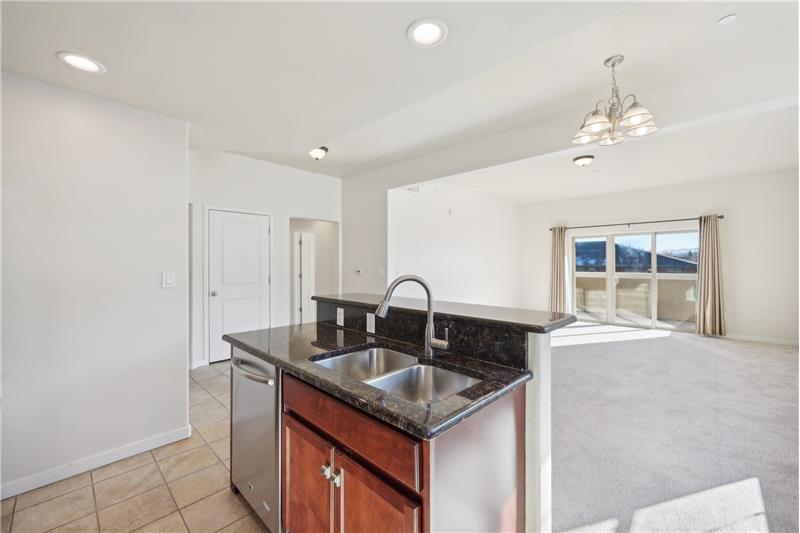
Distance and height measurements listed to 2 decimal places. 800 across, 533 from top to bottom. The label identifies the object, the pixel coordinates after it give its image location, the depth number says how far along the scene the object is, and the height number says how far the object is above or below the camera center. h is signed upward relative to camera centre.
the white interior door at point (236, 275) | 3.95 -0.10
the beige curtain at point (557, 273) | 7.13 -0.13
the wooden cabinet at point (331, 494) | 0.96 -0.75
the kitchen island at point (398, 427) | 0.93 -0.53
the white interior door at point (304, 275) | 6.25 -0.15
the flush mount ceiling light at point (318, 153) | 3.66 +1.27
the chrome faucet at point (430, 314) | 1.34 -0.19
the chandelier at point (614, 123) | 2.24 +1.02
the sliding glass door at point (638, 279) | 5.98 -0.23
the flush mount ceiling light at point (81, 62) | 1.66 +1.06
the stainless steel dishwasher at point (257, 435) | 1.44 -0.79
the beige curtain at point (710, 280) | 5.48 -0.22
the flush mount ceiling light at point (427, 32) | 1.44 +1.06
